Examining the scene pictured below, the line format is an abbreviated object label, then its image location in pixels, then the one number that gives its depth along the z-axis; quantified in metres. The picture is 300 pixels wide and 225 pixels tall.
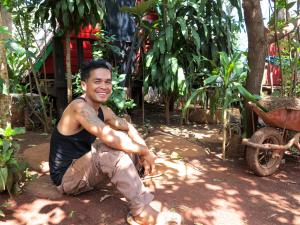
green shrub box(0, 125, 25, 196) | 2.63
